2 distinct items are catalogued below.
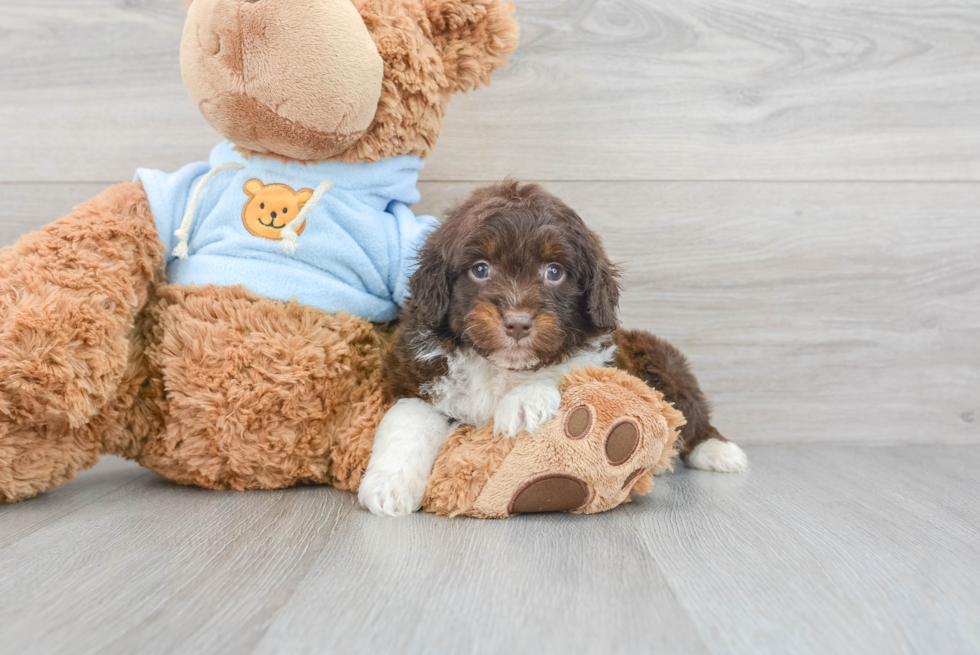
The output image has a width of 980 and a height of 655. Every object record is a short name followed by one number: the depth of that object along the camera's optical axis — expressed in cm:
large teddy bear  54
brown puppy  52
